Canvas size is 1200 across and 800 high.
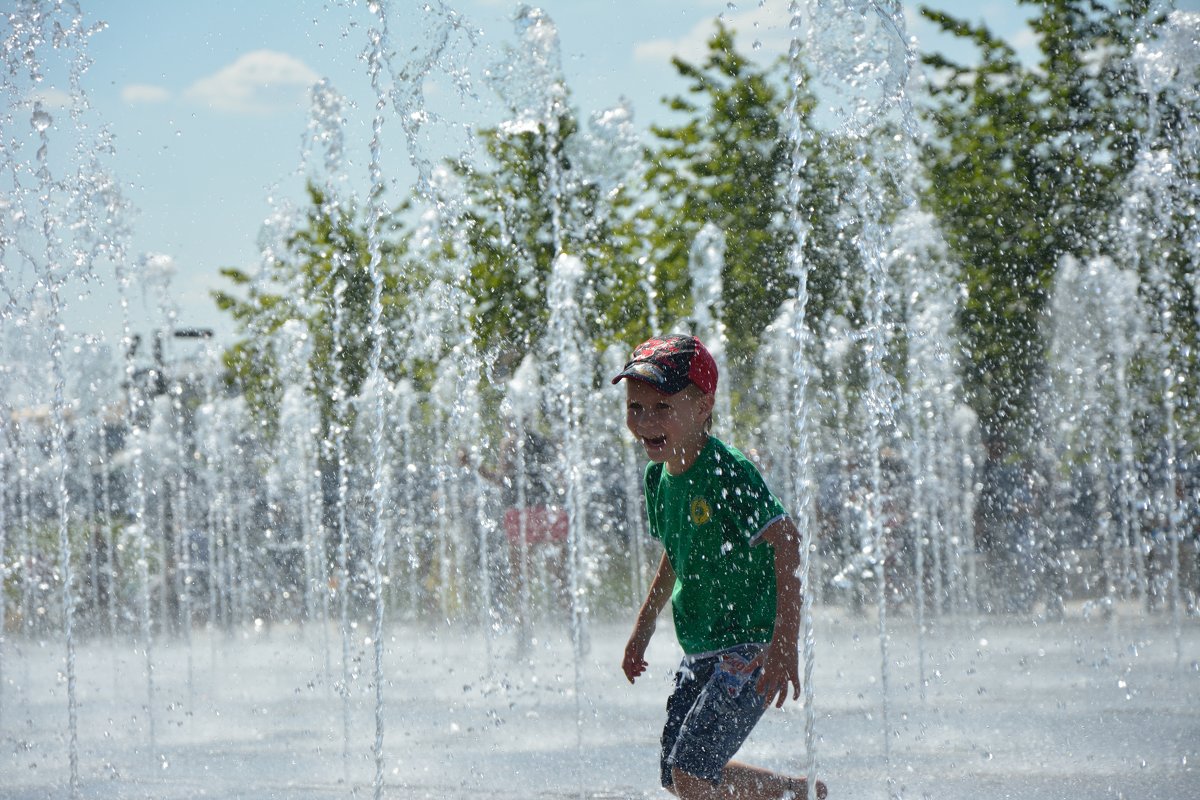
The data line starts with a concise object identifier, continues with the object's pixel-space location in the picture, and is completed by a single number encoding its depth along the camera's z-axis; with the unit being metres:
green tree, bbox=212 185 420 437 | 20.27
